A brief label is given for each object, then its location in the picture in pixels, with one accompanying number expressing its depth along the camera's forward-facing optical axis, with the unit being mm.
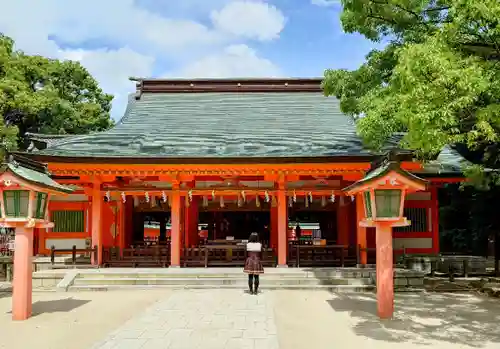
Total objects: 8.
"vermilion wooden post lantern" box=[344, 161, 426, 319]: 8797
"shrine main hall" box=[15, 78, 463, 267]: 14250
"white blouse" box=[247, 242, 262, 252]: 11359
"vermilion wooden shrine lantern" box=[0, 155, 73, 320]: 8938
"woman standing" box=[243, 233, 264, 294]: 11359
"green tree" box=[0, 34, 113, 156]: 19172
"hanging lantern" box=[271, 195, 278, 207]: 16333
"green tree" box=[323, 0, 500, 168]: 7215
